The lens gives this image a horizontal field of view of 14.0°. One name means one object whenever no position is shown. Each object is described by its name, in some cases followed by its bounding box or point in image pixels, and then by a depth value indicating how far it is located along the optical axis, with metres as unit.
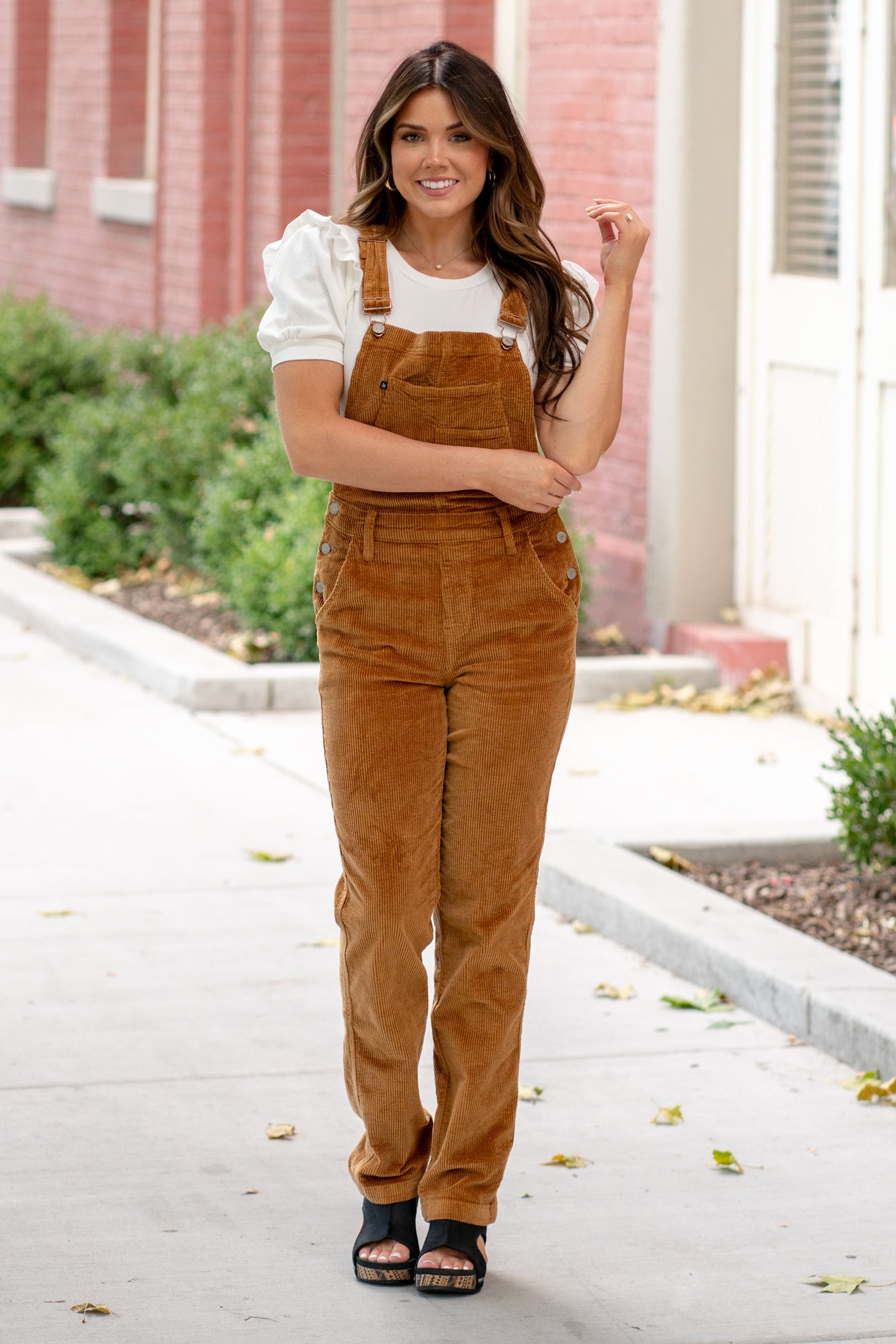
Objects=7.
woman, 5.62
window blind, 13.95
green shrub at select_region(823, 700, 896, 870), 9.14
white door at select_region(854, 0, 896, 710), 13.18
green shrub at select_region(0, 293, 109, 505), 22.39
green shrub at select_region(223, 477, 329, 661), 14.75
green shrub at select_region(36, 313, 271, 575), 18.07
